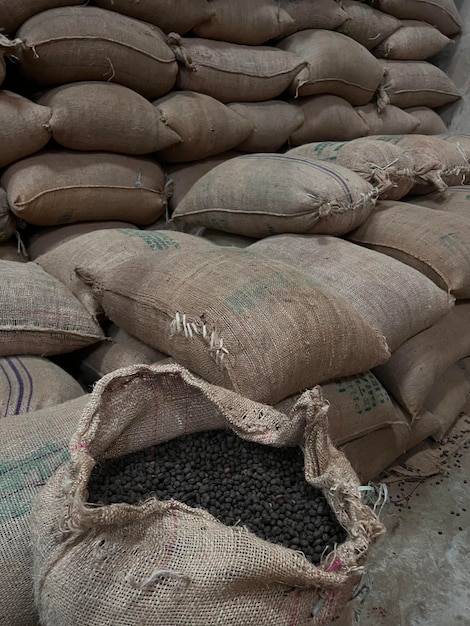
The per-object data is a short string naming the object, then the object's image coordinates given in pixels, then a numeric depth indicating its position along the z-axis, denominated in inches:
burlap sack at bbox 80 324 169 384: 44.9
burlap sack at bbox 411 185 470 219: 67.7
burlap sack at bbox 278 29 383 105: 80.1
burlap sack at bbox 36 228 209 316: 48.6
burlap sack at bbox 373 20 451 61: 97.0
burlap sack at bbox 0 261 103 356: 41.8
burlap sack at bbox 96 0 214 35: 64.1
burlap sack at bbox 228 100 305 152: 78.1
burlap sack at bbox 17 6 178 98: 57.2
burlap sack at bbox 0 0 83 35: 56.4
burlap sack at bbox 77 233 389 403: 35.8
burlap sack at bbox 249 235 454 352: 48.1
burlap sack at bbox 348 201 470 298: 55.6
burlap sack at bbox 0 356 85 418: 37.1
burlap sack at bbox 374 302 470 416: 53.6
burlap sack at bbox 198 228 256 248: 64.2
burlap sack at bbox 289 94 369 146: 85.0
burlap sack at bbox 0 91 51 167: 56.6
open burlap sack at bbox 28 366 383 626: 21.1
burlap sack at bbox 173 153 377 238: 55.0
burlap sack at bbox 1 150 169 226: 59.2
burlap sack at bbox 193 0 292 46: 73.1
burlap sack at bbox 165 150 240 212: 73.7
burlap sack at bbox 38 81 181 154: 59.2
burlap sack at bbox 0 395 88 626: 25.3
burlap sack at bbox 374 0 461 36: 96.3
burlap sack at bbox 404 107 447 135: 101.7
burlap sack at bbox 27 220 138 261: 64.4
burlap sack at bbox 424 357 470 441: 62.2
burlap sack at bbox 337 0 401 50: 89.7
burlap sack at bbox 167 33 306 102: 71.3
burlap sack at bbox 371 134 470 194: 67.9
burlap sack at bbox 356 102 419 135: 94.0
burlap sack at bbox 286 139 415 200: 63.3
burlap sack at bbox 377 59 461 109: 95.7
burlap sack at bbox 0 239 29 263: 63.7
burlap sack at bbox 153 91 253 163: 68.3
